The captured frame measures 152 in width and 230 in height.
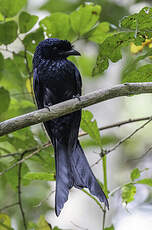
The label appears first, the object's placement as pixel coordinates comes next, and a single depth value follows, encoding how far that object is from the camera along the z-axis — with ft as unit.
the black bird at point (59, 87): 18.72
